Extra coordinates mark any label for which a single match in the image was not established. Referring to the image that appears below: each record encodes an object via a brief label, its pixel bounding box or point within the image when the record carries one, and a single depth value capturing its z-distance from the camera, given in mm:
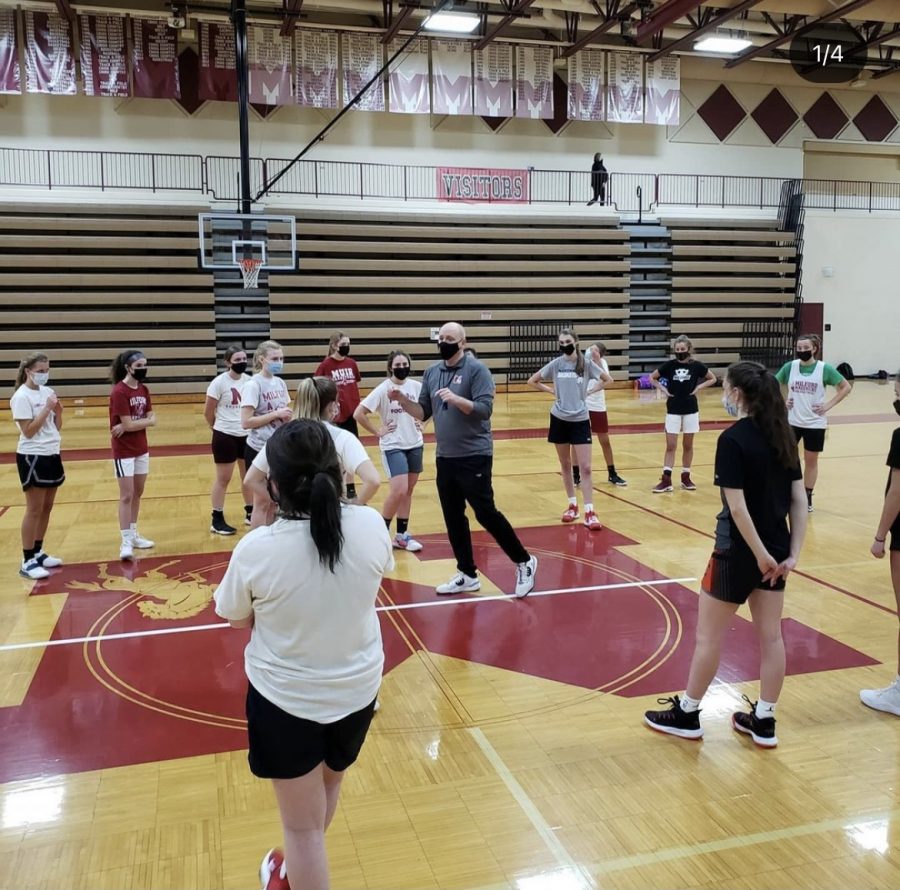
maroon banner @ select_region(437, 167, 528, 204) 22062
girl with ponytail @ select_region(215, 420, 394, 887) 2293
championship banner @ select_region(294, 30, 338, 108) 20016
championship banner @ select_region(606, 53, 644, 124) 22281
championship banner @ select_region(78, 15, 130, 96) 18781
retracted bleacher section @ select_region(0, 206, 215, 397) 19156
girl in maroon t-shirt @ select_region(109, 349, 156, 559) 6789
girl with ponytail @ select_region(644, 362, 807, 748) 3562
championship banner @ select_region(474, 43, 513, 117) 21281
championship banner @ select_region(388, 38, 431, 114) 20688
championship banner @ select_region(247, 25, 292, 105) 19688
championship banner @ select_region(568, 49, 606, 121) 21938
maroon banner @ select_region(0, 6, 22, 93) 18281
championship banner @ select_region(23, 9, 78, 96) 18516
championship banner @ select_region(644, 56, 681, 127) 22500
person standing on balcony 22500
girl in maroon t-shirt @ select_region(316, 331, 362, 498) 7984
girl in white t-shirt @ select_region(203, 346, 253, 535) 7801
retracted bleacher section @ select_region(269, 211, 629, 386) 20953
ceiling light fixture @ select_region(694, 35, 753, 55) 20823
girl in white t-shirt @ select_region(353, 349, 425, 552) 6766
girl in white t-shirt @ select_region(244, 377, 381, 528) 4020
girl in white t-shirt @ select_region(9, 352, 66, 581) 6262
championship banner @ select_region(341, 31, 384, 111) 20406
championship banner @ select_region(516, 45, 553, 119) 21641
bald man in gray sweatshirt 5590
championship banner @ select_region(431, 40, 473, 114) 20969
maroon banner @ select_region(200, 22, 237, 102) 19422
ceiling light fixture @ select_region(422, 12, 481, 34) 18375
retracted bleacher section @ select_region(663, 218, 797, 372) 23922
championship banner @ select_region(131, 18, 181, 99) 19078
